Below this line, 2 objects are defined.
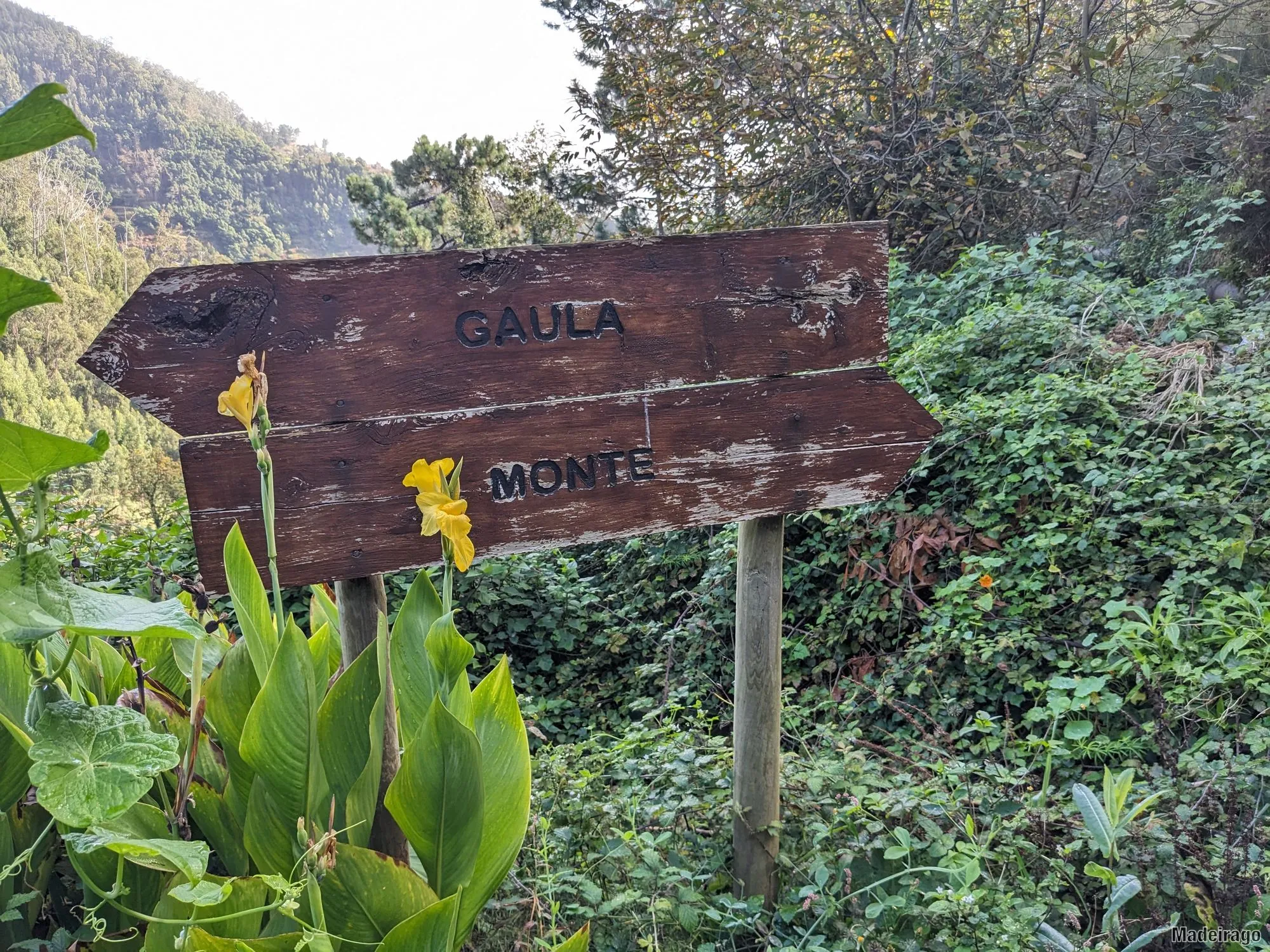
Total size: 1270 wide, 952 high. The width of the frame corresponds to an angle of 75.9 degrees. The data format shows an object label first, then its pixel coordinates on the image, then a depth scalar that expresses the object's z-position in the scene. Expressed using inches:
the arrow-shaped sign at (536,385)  50.4
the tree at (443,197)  637.3
